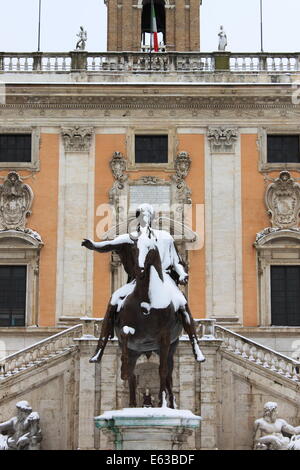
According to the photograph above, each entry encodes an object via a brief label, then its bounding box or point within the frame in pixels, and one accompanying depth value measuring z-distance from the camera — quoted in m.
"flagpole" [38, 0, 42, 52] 37.27
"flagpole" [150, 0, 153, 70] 36.35
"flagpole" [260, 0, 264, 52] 38.47
